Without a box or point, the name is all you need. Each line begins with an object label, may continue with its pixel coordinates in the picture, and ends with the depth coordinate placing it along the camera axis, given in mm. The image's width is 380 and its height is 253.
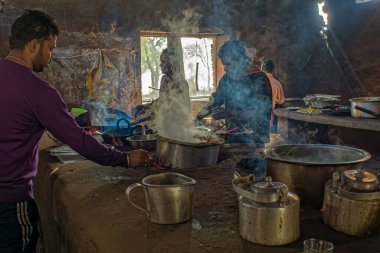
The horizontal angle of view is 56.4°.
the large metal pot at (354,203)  1645
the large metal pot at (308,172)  1933
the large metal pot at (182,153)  2881
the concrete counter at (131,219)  1702
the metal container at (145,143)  3506
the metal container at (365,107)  4367
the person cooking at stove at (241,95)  5113
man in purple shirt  2279
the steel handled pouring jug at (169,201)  1860
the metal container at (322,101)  5598
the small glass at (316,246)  1434
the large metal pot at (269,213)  1584
